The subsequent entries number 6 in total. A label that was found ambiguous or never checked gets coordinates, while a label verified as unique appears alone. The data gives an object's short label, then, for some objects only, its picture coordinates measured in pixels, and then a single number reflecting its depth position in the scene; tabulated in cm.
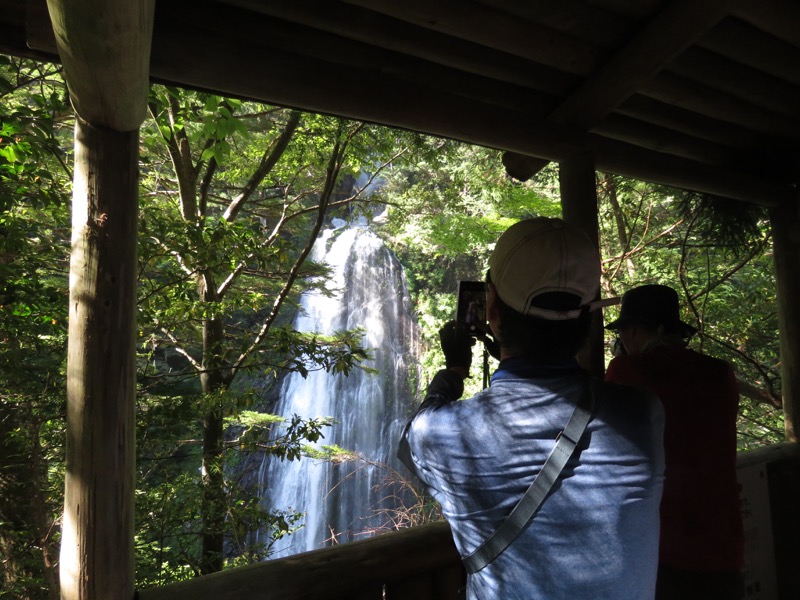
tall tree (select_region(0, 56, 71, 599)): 318
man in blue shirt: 96
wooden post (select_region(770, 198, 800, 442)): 345
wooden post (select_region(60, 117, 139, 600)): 136
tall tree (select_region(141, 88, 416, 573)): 387
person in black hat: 166
